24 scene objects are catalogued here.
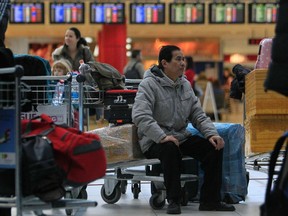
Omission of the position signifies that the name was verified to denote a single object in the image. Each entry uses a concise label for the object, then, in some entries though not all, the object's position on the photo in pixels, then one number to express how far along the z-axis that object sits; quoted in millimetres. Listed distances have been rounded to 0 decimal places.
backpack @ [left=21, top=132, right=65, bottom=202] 5699
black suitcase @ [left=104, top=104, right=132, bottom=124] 8956
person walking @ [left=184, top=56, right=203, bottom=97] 20140
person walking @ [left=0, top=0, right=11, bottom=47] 7686
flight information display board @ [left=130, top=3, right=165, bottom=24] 23087
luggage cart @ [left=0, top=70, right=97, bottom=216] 5879
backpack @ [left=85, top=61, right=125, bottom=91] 9240
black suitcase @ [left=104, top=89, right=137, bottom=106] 8997
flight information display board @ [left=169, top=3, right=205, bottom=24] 23133
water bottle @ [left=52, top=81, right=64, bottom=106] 8123
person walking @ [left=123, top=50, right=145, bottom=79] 18400
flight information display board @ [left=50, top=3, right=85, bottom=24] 22866
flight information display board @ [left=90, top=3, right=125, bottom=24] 22797
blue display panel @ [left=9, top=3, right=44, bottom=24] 22878
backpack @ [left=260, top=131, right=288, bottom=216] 4951
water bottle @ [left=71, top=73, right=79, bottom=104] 8699
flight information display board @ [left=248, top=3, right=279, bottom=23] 23237
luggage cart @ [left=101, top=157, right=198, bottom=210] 8631
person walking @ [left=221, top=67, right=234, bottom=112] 33505
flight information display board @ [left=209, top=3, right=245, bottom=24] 23272
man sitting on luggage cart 8191
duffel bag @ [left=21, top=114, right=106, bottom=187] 5763
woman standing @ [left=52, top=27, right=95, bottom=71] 12332
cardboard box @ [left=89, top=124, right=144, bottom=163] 8521
